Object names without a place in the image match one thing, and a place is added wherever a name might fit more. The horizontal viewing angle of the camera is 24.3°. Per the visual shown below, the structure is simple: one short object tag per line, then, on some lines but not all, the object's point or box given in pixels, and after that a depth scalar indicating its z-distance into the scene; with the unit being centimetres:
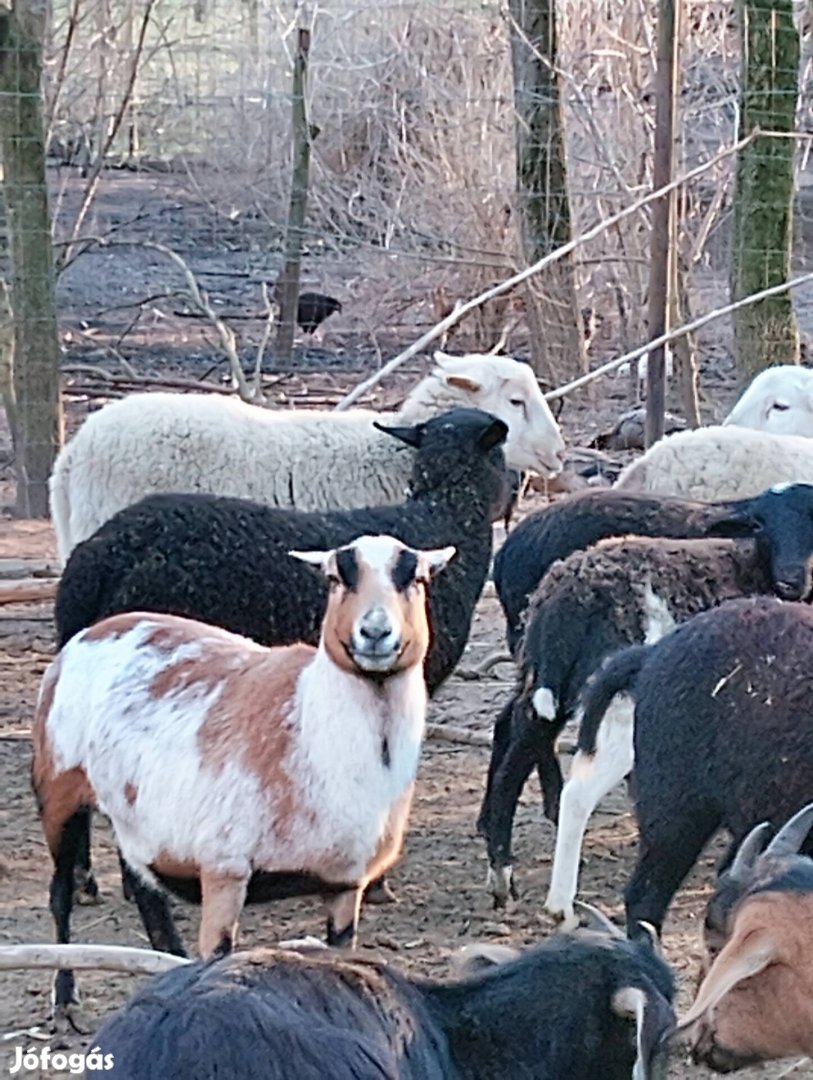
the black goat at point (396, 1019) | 311
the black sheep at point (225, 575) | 609
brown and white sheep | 446
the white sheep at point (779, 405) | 951
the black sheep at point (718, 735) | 463
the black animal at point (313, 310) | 1666
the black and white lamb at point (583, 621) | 568
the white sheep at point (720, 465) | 813
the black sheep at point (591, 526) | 643
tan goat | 374
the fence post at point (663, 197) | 905
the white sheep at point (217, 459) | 778
